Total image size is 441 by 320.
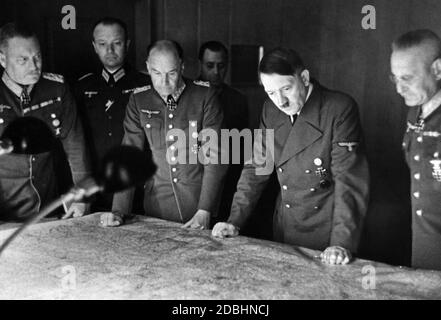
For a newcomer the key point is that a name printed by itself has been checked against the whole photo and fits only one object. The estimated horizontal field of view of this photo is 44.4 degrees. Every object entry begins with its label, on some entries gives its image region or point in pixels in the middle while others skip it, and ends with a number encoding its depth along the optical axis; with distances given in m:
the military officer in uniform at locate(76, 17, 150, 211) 3.39
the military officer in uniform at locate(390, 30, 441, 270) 2.22
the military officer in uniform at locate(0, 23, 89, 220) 2.85
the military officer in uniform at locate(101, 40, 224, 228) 2.93
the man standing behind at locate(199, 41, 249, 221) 3.84
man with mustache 2.29
